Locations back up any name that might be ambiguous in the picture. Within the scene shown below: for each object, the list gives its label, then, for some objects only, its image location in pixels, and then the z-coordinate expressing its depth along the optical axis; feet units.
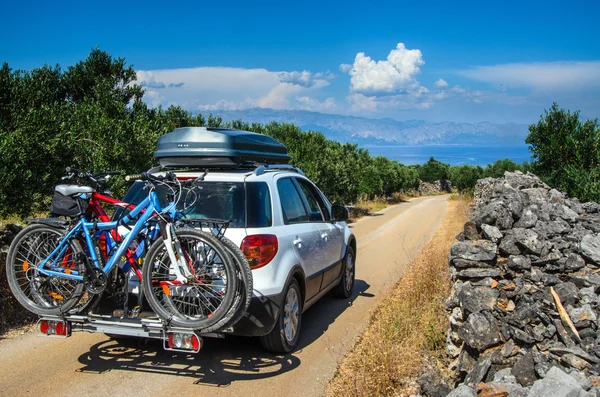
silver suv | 17.01
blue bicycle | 15.29
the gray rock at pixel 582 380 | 11.76
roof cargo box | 19.35
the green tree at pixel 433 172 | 243.81
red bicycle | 16.52
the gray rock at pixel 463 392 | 12.47
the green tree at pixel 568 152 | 45.05
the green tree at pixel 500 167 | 151.61
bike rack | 14.89
